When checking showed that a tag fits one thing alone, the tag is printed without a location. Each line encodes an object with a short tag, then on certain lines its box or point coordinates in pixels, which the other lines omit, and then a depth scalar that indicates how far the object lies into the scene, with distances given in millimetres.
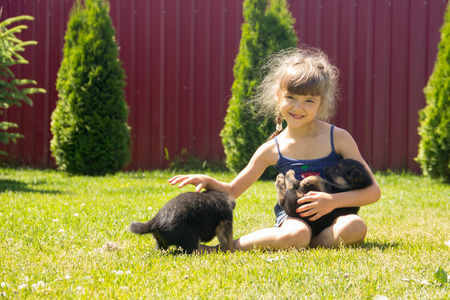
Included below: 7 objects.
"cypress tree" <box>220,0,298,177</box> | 8469
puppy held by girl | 3492
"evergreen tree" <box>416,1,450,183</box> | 7762
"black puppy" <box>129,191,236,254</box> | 3219
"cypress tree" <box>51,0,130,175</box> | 8797
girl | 3457
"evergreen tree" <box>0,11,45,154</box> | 7086
